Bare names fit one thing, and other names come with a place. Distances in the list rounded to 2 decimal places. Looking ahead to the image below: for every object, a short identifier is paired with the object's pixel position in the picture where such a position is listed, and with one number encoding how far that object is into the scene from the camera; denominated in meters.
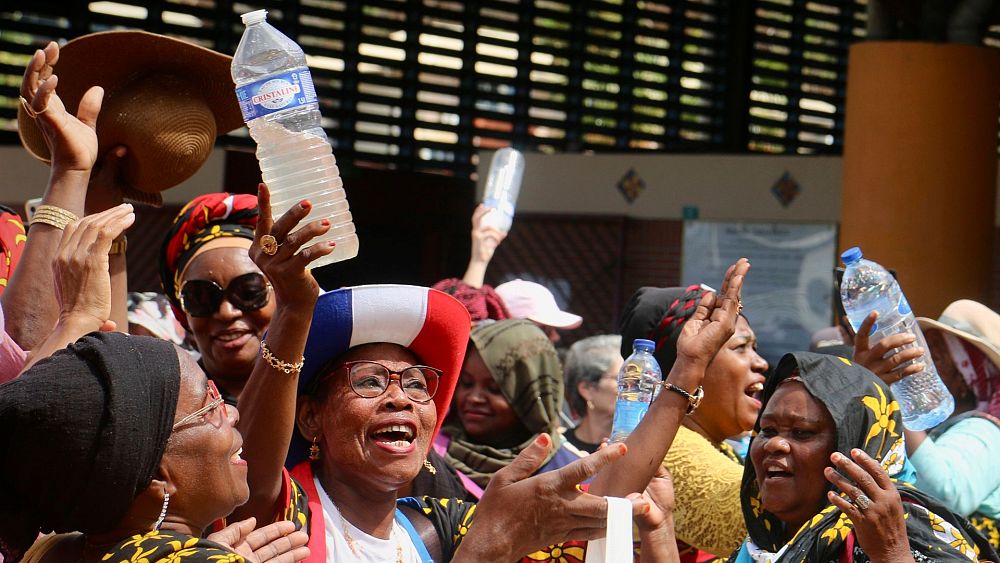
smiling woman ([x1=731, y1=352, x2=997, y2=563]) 3.10
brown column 9.94
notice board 12.39
